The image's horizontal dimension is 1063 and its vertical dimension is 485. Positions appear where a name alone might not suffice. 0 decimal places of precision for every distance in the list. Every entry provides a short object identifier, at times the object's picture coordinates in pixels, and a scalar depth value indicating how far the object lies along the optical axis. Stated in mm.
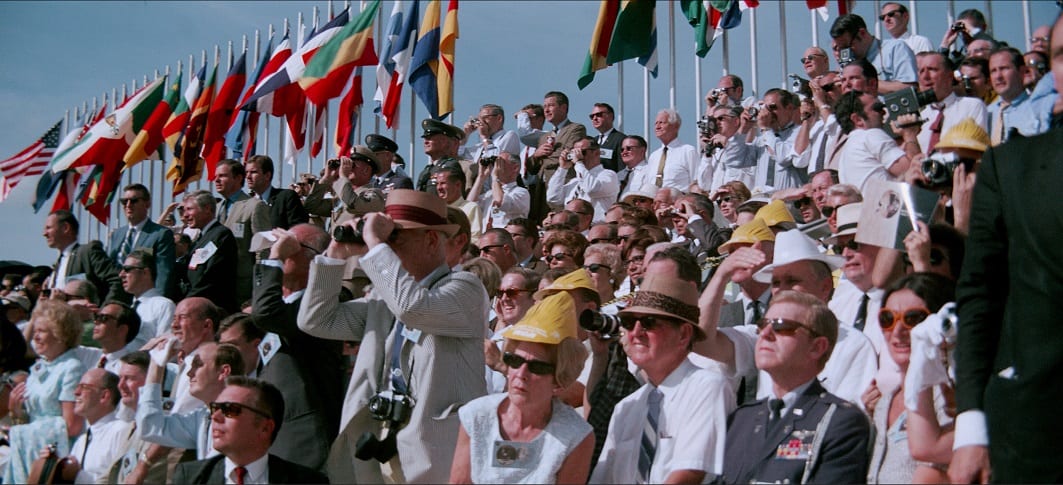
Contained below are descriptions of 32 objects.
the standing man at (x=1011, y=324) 2947
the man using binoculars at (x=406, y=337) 5516
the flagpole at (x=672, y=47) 17016
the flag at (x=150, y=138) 20172
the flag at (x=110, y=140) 20031
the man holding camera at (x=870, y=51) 11961
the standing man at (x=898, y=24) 12953
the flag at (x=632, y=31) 15992
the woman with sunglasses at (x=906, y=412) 4156
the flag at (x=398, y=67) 17000
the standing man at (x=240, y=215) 10633
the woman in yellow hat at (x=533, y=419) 4859
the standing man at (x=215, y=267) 10086
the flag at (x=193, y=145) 20422
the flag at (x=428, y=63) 16484
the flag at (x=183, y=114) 20719
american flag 20969
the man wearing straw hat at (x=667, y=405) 4691
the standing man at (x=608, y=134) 13508
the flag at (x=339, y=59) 16328
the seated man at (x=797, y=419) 4410
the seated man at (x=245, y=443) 5566
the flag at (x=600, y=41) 16188
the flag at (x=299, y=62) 17000
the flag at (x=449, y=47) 16547
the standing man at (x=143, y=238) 10648
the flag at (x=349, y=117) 18750
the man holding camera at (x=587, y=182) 12398
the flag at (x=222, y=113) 20000
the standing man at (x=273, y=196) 11039
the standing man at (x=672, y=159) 12555
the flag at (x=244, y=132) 20406
